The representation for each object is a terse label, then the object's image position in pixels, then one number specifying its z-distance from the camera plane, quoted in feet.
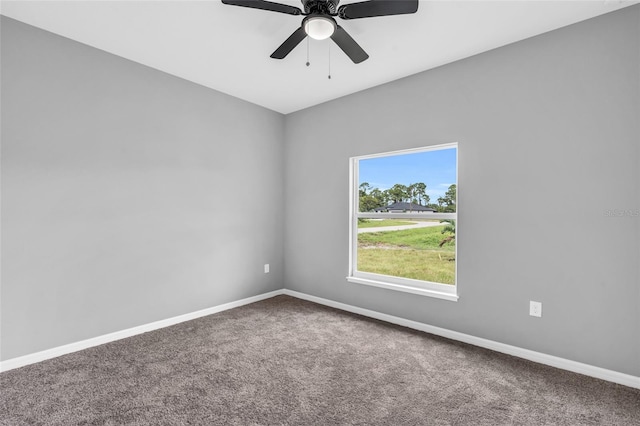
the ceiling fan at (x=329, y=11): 5.60
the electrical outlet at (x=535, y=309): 7.83
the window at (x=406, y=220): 9.88
